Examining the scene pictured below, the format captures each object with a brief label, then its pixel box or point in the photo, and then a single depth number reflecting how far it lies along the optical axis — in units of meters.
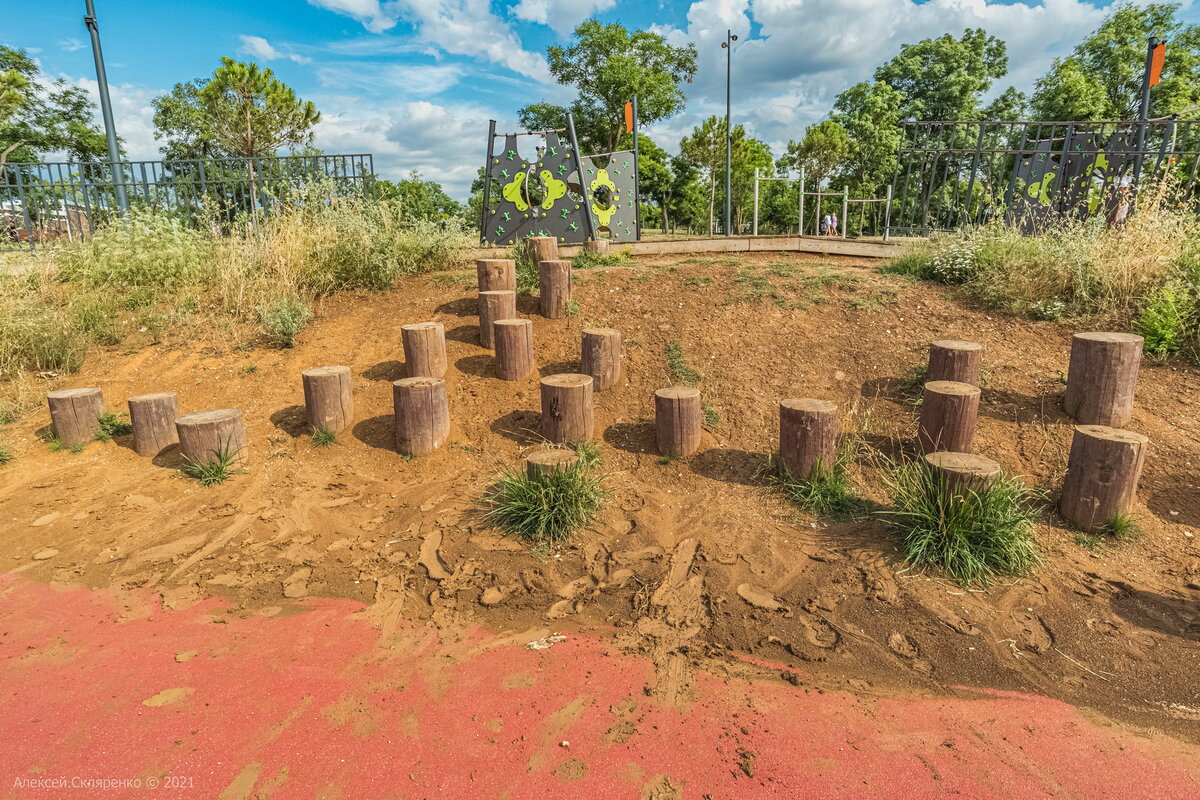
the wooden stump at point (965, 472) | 3.47
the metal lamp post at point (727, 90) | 21.42
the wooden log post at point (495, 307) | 5.80
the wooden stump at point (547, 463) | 3.92
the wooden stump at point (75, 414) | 4.95
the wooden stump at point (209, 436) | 4.55
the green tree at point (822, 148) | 26.52
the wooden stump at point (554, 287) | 6.20
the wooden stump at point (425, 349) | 5.40
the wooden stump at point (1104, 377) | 4.21
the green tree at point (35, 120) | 23.38
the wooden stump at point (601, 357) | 5.23
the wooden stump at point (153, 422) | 4.82
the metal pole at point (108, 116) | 9.62
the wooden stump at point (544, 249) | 6.84
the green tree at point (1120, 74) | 24.03
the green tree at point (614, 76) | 31.53
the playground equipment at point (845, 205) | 9.41
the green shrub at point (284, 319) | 6.25
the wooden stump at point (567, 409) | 4.66
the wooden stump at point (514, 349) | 5.42
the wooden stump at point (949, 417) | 4.14
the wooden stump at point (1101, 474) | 3.52
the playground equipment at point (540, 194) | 9.32
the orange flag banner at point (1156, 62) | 9.25
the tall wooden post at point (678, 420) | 4.50
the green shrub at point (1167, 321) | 5.08
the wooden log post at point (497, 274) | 6.26
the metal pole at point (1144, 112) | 8.56
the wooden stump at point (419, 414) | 4.71
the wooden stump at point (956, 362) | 4.66
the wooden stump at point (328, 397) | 4.95
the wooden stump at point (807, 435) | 4.09
